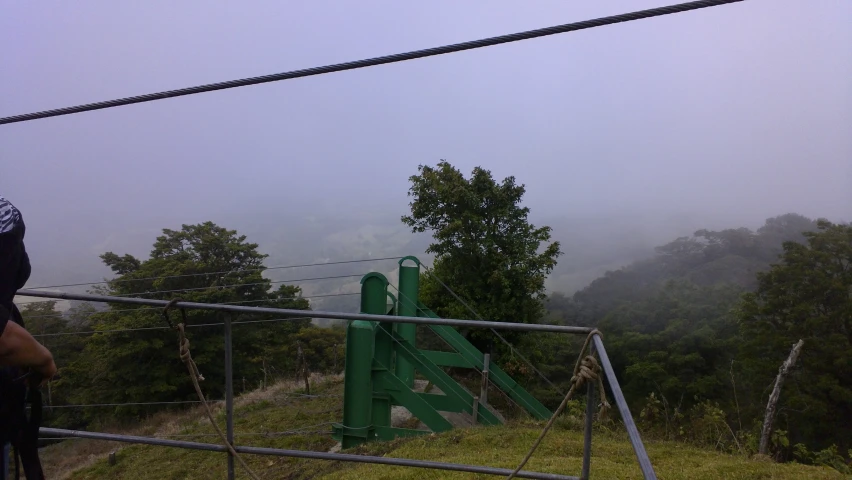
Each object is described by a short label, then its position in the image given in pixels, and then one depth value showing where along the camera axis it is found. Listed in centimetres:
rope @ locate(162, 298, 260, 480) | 204
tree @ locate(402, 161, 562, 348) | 1311
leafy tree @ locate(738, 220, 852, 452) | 1069
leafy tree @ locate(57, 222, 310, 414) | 1584
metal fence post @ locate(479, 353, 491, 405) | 857
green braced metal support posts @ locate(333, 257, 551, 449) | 635
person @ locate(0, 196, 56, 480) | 132
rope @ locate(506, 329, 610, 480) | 175
